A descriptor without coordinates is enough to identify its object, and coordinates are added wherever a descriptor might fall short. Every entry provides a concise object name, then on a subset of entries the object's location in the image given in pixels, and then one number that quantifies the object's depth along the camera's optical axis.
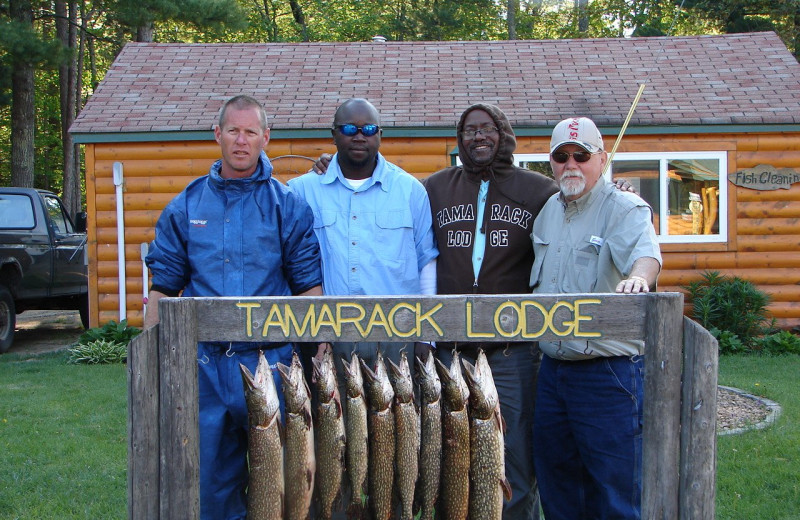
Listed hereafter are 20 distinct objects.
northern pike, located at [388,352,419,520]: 2.77
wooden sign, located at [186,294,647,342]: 2.54
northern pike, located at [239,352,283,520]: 2.70
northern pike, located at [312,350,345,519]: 2.76
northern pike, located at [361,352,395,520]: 2.76
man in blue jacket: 3.09
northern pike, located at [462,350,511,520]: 2.76
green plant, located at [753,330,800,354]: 9.50
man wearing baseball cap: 3.20
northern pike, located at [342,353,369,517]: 2.77
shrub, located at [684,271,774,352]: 9.61
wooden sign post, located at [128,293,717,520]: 2.50
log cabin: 9.97
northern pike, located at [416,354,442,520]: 2.76
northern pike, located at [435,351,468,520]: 2.75
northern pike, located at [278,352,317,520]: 2.73
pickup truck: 10.13
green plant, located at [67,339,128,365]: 9.48
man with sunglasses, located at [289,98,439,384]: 3.44
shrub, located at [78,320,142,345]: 9.84
